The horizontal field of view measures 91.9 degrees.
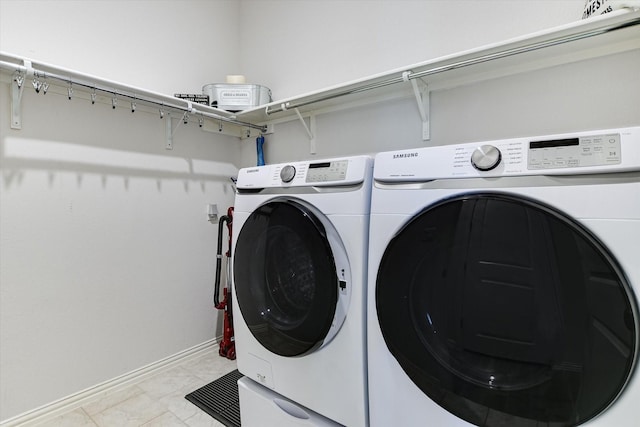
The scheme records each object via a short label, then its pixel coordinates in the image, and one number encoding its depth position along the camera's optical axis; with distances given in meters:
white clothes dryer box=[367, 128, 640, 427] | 0.68
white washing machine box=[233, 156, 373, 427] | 1.06
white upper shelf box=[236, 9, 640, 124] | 1.13
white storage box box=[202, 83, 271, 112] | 2.20
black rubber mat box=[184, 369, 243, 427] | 1.67
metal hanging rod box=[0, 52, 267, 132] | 1.43
